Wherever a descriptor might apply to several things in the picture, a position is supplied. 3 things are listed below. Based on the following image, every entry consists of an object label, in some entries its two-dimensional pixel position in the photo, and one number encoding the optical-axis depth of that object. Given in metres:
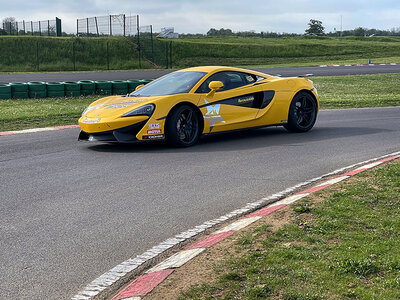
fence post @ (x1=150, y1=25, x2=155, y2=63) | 41.89
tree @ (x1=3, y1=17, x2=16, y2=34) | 54.58
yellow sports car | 9.45
